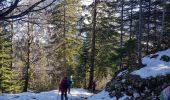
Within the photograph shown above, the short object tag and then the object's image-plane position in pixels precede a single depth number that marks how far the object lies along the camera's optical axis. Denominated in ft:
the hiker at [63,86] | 40.17
